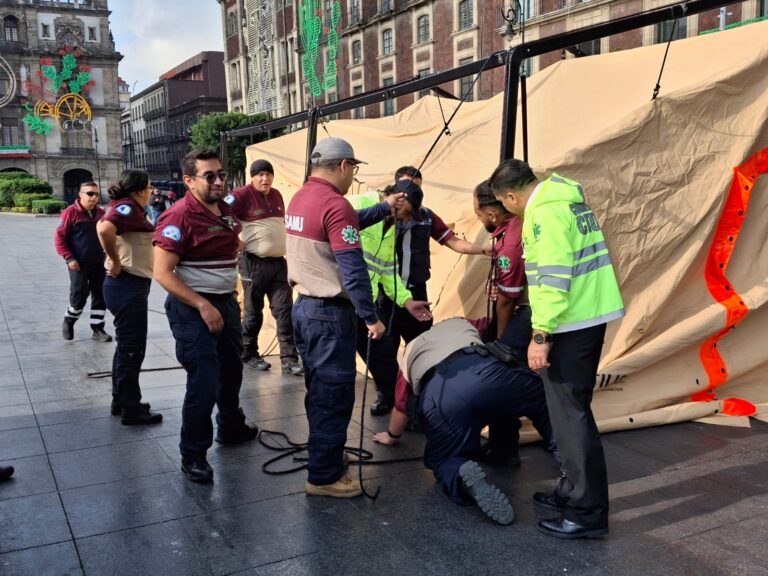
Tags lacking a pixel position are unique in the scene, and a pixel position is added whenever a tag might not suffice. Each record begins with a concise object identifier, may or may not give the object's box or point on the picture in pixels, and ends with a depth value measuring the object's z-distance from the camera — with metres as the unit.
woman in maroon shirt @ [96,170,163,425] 5.30
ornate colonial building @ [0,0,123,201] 64.19
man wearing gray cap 3.83
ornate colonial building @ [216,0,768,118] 24.36
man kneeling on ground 3.92
